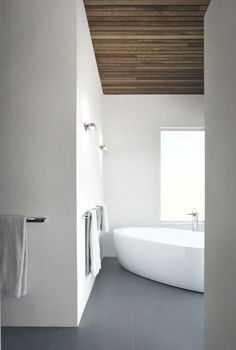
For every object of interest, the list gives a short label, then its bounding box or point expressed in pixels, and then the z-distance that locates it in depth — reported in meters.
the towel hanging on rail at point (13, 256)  2.28
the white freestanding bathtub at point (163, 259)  3.25
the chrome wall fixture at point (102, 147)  4.24
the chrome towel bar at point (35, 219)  2.42
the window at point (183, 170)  4.87
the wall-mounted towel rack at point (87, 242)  2.89
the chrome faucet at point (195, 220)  4.50
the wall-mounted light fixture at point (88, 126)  2.93
